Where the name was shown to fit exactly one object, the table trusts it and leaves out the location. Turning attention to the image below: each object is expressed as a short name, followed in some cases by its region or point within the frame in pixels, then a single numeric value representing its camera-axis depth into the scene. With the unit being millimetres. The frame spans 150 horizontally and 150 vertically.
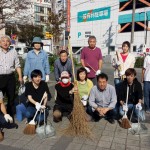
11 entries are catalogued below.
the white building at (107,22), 20609
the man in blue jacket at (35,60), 3208
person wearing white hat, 3066
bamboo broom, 2605
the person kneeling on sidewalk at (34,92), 2846
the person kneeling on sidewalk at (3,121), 2450
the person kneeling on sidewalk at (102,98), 2892
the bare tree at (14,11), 5584
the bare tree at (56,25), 13925
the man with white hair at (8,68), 2791
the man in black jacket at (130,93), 2986
